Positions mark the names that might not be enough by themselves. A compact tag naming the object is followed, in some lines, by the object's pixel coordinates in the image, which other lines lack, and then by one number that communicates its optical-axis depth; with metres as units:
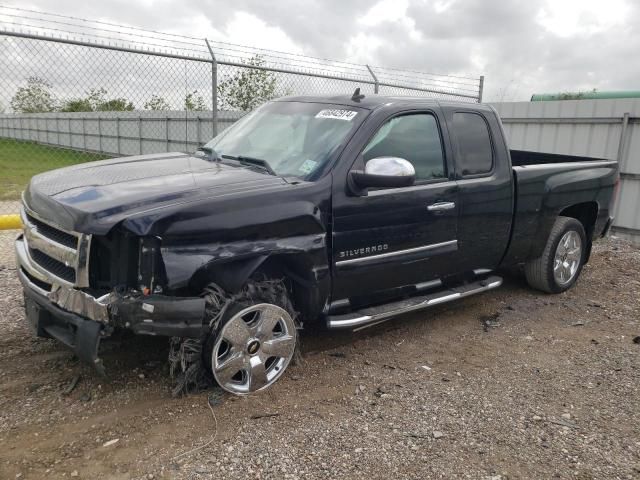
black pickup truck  2.98
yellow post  6.80
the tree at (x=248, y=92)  12.78
